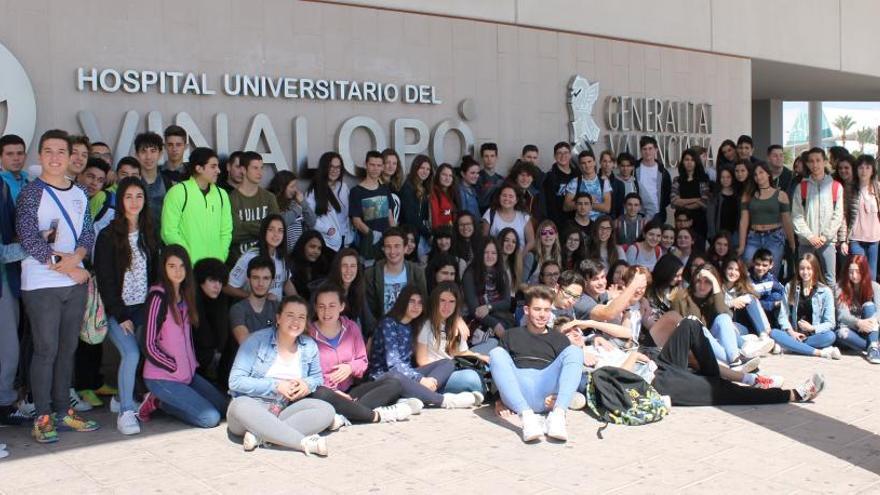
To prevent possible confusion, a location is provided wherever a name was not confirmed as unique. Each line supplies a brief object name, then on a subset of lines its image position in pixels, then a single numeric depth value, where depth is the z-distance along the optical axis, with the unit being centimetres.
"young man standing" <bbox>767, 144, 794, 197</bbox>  1081
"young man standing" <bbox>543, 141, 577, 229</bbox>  982
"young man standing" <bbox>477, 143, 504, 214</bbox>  956
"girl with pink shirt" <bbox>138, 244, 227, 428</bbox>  596
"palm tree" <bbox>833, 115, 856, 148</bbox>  5419
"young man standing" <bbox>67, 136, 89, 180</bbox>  634
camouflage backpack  601
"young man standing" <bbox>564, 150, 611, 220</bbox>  987
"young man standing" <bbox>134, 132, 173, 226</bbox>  700
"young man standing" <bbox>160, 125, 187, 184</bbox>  734
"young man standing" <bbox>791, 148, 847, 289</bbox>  943
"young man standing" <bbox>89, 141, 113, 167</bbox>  719
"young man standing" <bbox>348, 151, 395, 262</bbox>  838
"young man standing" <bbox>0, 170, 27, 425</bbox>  567
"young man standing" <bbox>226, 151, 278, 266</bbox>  735
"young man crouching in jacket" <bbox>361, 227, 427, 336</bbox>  741
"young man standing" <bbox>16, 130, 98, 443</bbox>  557
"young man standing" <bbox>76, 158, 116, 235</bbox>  656
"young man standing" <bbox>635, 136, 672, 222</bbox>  1066
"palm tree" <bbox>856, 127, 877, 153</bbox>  5164
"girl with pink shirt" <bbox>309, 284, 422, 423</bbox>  608
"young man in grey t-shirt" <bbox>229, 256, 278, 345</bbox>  656
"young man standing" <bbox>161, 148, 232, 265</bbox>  661
